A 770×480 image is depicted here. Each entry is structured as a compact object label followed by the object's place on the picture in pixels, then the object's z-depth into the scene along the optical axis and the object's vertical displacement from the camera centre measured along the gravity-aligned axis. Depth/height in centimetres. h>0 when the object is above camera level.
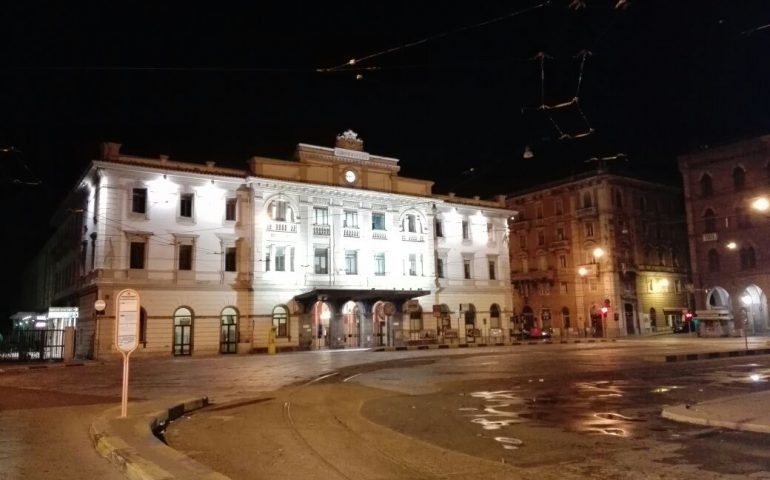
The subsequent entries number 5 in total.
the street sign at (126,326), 1036 +11
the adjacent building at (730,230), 5344 +775
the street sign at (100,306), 2862 +126
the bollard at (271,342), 3984 -85
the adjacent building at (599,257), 6284 +671
